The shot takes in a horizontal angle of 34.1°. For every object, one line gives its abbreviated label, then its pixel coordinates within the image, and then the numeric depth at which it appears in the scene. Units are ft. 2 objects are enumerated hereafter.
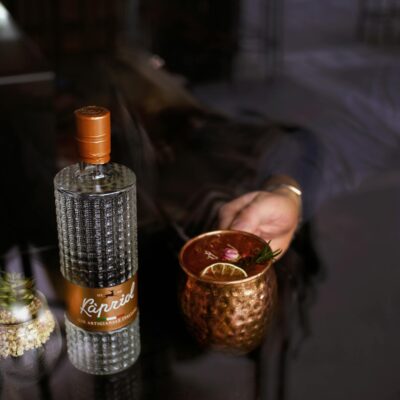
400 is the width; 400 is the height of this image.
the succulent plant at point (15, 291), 2.38
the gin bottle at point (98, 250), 2.23
